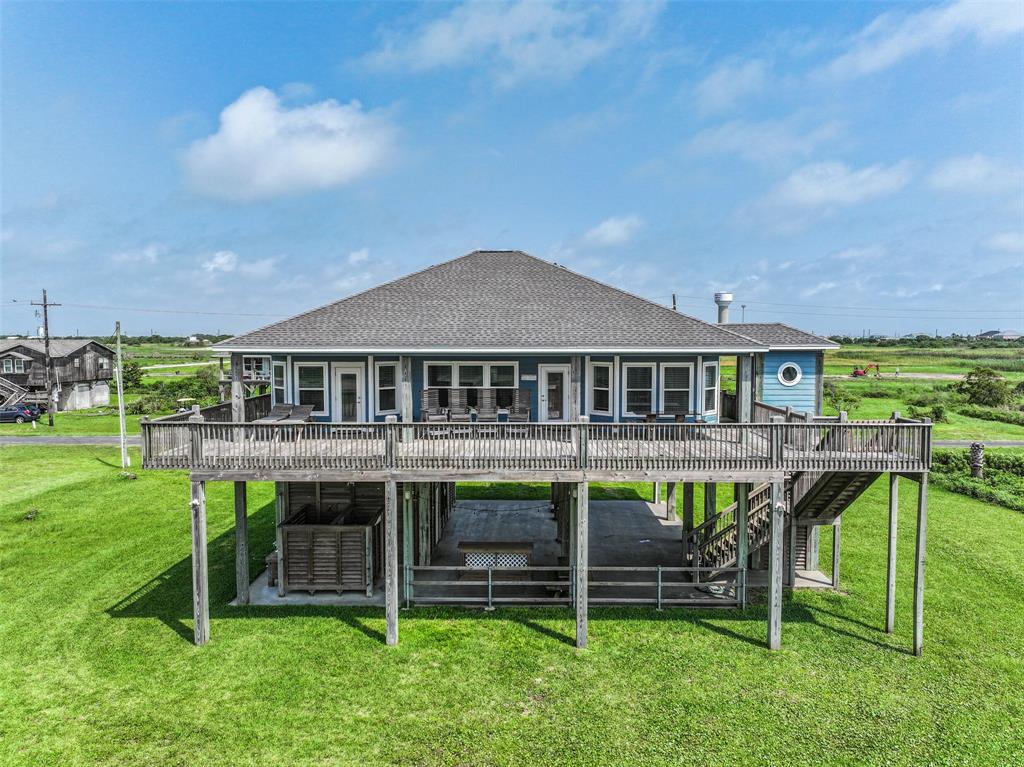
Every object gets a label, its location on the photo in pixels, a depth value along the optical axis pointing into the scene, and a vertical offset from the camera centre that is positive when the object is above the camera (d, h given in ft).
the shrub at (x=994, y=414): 149.59 -15.15
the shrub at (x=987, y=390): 177.68 -10.23
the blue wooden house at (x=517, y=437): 39.78 -5.55
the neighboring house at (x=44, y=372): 176.95 -5.05
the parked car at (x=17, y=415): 153.07 -15.12
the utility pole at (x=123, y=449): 95.40 -15.09
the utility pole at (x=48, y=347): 152.53 +2.47
